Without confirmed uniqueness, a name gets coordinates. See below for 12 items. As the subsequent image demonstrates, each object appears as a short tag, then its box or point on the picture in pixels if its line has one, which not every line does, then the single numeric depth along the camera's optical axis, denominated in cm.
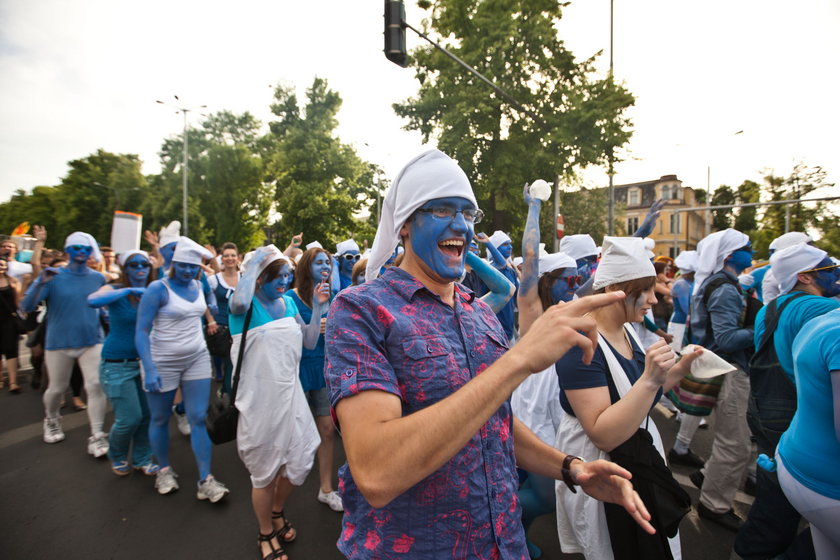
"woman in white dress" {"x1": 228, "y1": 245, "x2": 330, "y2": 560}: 331
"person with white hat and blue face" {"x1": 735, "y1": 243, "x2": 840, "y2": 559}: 264
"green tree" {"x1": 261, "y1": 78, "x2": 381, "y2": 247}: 3059
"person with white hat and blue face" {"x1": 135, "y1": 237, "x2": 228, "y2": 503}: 410
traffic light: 738
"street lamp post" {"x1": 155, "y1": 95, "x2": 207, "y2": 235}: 3026
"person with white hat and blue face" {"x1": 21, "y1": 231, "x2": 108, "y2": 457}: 548
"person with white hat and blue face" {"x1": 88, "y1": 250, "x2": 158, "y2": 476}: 449
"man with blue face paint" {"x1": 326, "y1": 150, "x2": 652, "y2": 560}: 103
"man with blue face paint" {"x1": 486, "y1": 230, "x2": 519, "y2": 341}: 449
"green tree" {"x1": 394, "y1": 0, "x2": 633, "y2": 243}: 1808
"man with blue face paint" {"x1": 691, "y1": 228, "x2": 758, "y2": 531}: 377
